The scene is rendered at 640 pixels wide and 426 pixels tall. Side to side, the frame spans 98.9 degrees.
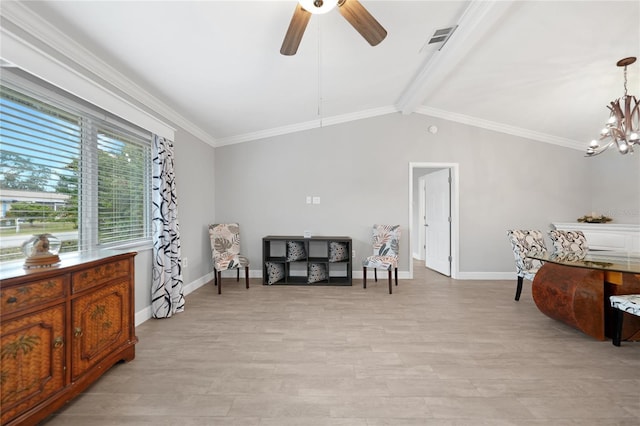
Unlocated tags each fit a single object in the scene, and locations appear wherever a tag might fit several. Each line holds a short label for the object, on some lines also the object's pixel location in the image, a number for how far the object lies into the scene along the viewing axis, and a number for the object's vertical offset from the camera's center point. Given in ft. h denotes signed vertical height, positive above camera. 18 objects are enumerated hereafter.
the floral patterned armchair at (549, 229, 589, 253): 11.39 -1.23
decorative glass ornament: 5.18 -0.74
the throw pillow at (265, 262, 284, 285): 14.25 -3.12
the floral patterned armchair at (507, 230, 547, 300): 11.23 -1.53
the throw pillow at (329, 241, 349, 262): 14.65 -2.10
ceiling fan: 5.47 +4.18
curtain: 9.91 -0.98
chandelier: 9.13 +3.01
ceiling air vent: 8.73 +5.86
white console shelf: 12.66 -1.10
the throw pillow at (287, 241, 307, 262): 14.56 -2.05
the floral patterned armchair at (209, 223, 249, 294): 12.88 -1.81
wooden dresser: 4.38 -2.25
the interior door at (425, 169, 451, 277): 16.22 -0.55
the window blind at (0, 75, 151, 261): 5.91 +1.10
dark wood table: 7.95 -2.39
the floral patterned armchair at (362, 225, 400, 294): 13.28 -1.88
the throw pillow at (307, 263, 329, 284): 14.51 -3.21
